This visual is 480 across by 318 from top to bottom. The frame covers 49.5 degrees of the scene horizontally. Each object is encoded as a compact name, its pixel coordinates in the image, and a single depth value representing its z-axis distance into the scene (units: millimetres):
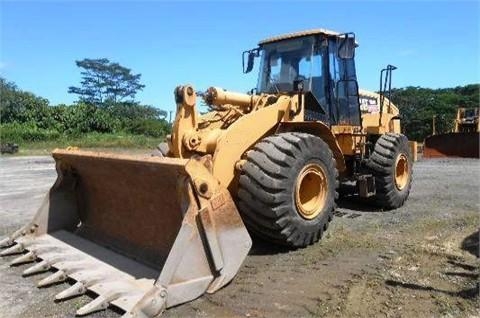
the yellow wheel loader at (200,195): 4074
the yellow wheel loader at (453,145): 20016
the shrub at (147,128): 38000
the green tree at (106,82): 67312
